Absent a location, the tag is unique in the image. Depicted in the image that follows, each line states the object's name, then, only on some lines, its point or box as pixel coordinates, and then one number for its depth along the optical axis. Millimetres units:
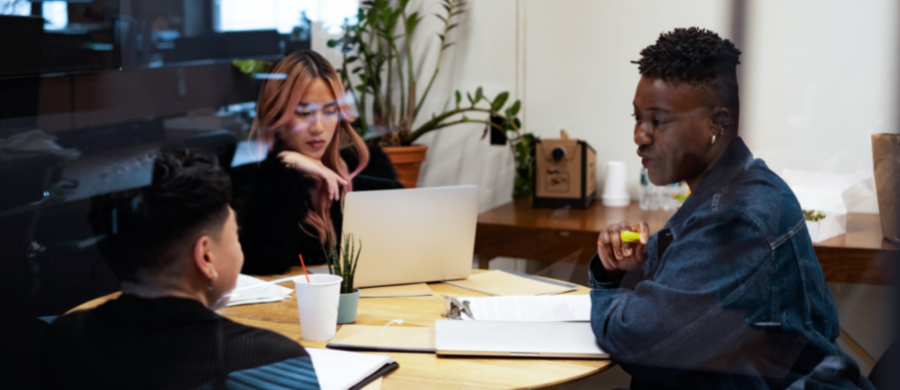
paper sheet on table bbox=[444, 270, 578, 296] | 1468
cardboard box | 2346
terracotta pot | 2305
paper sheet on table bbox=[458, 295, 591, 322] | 1244
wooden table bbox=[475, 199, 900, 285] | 2115
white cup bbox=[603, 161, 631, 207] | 2381
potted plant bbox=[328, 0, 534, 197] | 2218
